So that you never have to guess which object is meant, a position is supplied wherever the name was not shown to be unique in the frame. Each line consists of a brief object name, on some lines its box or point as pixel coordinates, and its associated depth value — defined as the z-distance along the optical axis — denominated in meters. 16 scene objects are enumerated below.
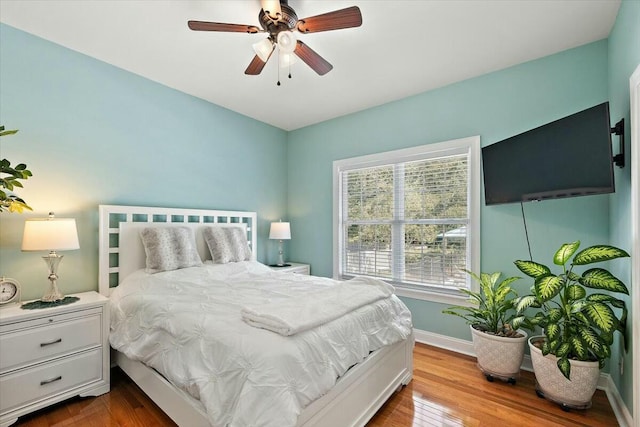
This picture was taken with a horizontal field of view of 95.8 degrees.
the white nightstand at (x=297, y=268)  3.77
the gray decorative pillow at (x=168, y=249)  2.58
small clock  1.98
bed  1.29
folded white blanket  1.46
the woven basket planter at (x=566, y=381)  1.89
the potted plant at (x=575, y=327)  1.78
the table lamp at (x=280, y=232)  3.93
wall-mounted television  1.83
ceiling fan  1.70
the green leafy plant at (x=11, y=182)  1.80
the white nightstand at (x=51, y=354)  1.80
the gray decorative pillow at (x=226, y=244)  3.06
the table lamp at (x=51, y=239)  1.99
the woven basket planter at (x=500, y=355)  2.26
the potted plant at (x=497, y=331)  2.27
